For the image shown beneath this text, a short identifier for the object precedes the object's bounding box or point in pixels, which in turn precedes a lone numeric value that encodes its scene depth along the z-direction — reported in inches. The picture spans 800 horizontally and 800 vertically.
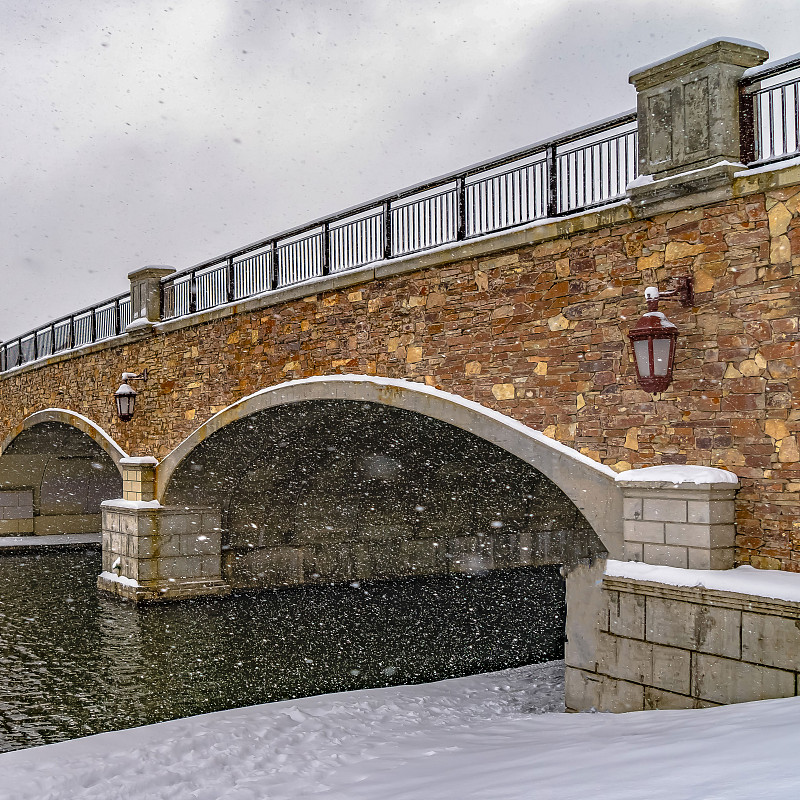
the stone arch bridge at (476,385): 264.4
